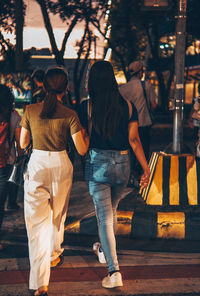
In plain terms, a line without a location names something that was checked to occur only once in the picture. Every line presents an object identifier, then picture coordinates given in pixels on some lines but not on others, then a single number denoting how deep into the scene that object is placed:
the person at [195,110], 10.66
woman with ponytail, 6.22
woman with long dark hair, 6.46
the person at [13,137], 7.54
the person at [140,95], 11.75
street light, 10.76
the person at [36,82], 9.41
